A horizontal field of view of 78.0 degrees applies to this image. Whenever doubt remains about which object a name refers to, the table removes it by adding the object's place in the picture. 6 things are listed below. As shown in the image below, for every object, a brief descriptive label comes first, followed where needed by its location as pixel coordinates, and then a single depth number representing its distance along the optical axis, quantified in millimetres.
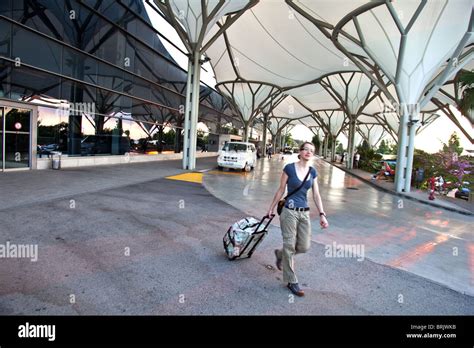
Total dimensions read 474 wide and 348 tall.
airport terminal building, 12391
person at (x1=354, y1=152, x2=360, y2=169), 30172
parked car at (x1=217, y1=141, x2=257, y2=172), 18766
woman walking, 3650
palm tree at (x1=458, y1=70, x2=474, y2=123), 13906
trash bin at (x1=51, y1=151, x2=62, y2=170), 13888
